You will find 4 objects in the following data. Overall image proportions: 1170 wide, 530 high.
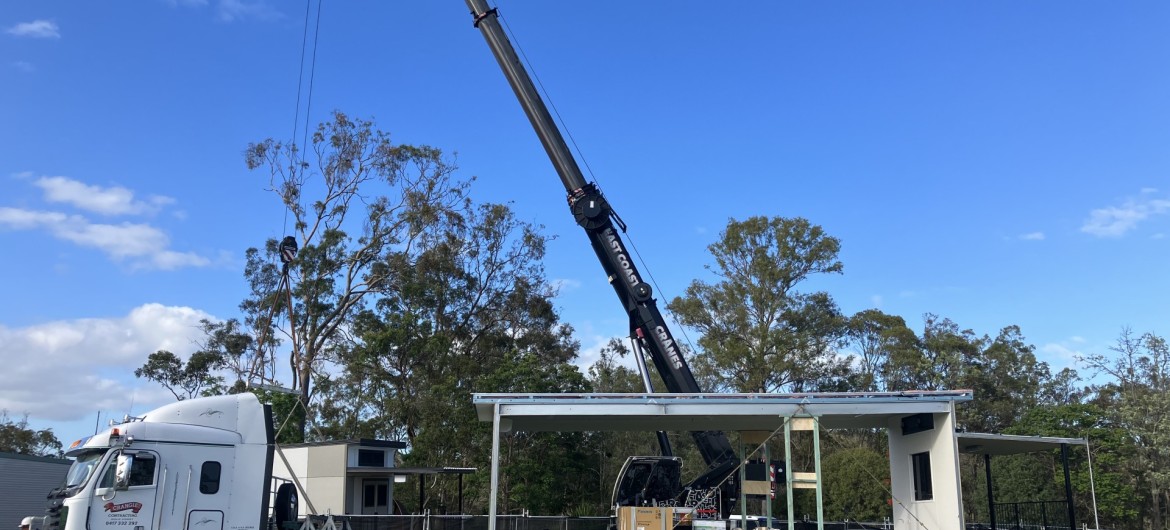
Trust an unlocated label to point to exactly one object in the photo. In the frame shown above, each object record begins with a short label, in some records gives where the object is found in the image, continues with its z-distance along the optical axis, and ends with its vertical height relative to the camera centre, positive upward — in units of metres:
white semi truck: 11.42 +0.02
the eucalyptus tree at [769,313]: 45.75 +8.82
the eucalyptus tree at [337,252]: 45.38 +11.53
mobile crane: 20.06 +3.94
